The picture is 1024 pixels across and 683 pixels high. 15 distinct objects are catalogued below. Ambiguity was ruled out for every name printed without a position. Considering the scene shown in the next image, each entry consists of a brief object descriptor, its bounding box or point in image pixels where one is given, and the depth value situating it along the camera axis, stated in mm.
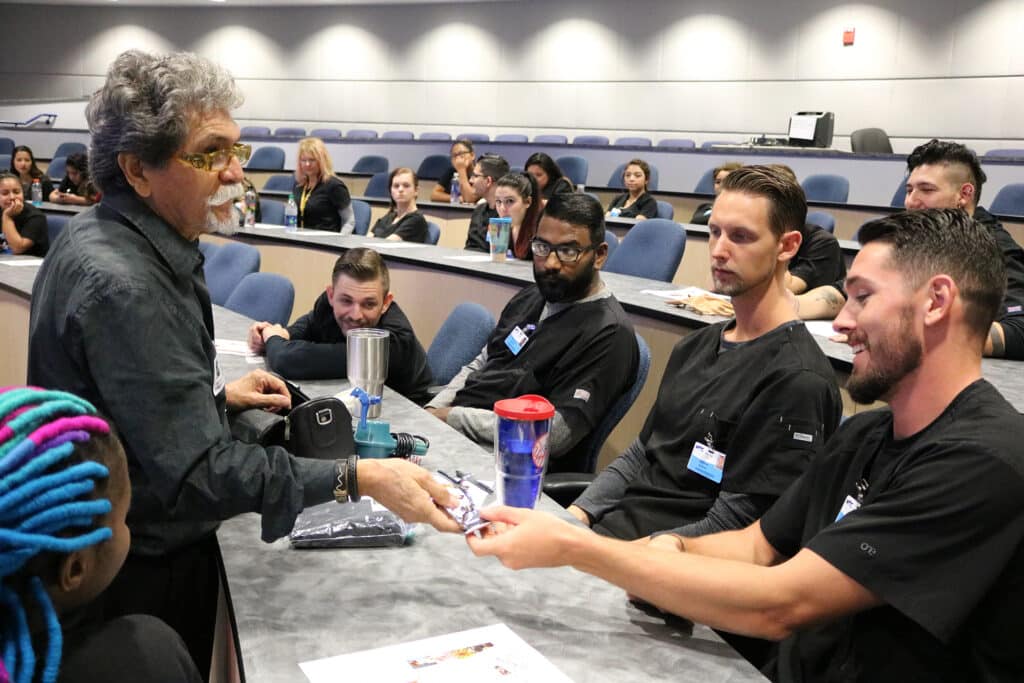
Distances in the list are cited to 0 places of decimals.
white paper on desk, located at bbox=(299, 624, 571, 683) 1064
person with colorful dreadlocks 734
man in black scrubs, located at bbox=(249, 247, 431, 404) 2484
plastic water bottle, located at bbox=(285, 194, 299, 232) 6125
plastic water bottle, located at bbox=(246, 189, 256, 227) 6056
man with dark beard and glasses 2346
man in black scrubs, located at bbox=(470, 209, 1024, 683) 1117
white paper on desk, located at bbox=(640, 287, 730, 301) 3513
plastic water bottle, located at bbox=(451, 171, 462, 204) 8375
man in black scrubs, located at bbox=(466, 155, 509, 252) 5594
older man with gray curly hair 1223
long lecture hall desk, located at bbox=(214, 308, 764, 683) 1127
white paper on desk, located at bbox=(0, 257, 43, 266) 4453
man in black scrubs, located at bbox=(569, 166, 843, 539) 1677
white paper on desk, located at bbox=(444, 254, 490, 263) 4621
